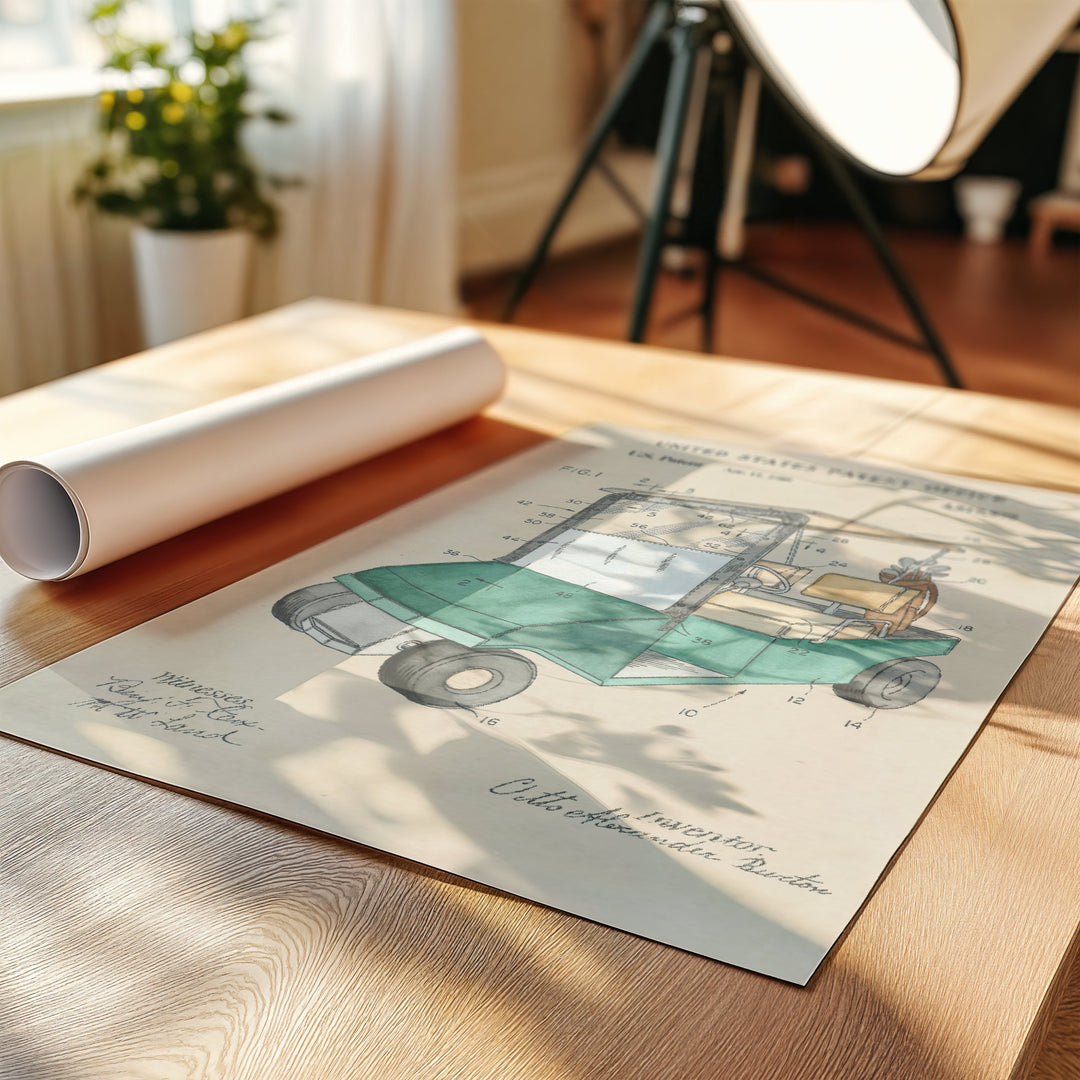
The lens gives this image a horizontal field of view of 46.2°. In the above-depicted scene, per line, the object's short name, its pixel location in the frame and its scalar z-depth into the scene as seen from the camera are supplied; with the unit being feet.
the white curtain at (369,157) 8.81
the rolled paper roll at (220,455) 2.33
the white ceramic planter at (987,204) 13.53
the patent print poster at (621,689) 1.57
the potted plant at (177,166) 7.47
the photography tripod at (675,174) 4.58
